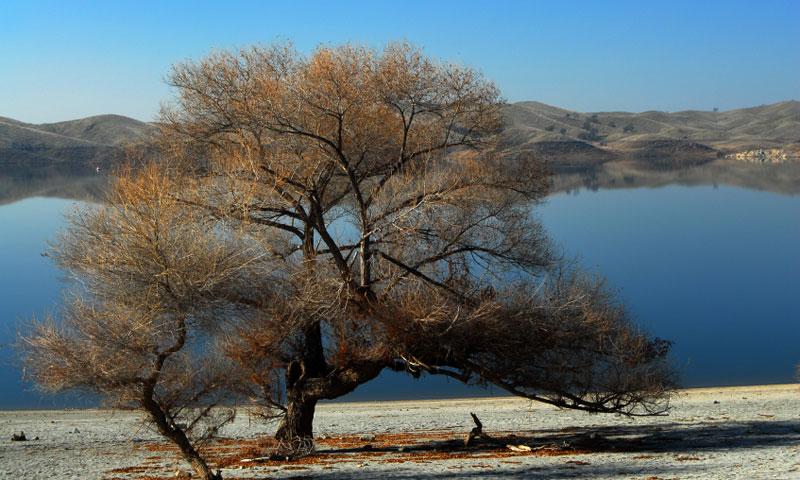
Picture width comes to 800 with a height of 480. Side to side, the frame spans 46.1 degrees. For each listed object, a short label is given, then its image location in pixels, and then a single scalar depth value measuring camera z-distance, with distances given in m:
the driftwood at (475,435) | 14.44
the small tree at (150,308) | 11.49
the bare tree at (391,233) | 13.69
